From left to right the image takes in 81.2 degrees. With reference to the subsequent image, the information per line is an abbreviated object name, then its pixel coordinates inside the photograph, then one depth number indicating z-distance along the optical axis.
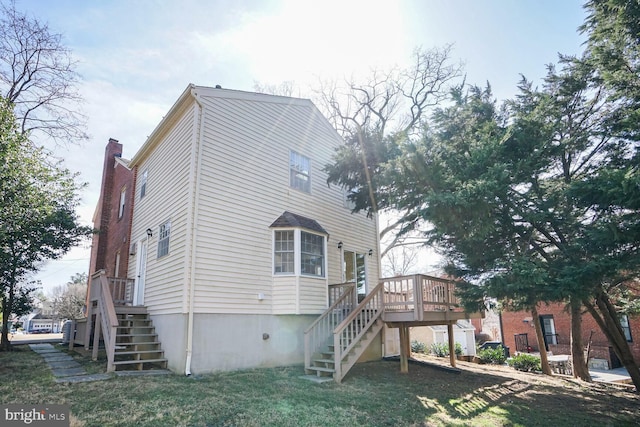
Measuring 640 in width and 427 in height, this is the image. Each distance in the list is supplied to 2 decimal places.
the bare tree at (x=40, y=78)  14.50
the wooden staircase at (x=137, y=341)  8.70
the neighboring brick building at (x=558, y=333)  17.48
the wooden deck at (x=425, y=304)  9.34
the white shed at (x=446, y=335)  19.62
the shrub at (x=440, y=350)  18.19
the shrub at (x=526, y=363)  13.89
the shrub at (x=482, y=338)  26.54
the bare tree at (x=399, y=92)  20.50
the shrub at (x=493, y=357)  16.28
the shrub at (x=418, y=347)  18.69
